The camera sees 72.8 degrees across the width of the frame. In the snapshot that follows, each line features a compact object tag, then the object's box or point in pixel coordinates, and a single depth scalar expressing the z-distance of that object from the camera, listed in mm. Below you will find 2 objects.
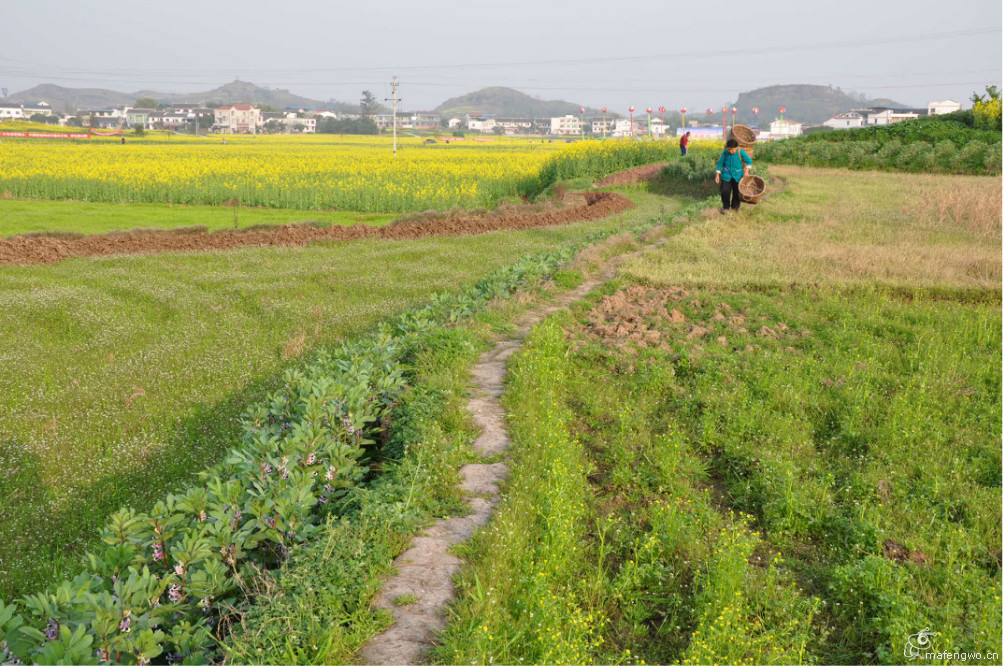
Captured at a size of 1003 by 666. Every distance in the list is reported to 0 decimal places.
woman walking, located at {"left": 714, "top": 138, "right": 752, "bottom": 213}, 14531
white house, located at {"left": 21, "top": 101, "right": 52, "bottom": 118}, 164375
